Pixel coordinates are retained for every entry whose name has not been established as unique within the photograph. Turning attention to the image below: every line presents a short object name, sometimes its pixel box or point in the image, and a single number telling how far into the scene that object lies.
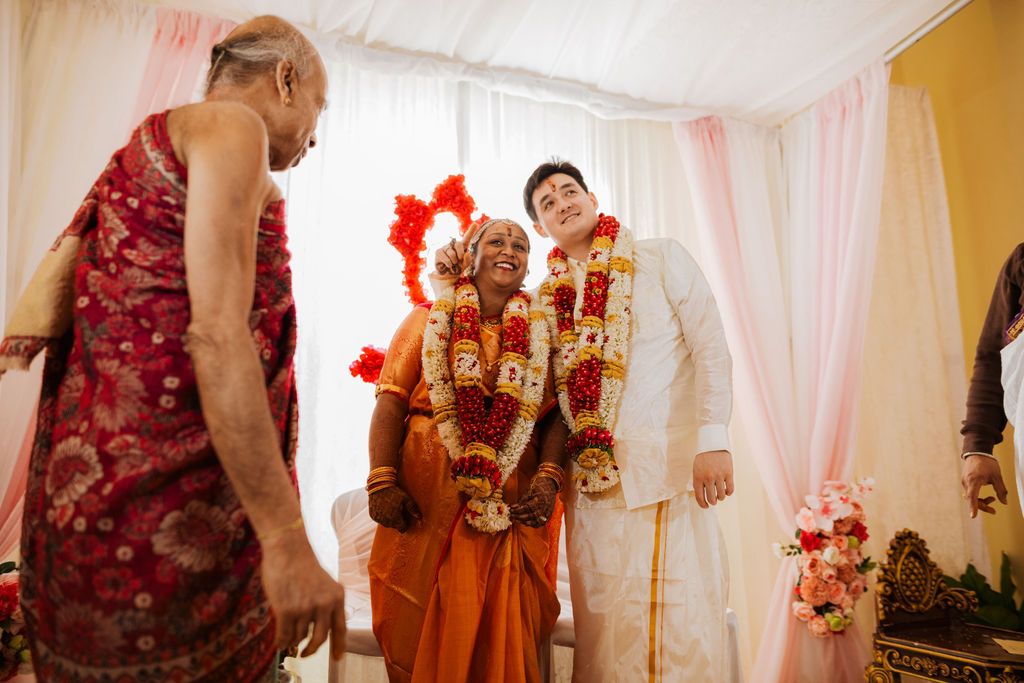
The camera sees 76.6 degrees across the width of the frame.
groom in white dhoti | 1.92
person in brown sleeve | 2.31
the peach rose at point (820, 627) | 3.18
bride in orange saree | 1.95
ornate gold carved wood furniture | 2.48
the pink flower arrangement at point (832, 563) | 3.15
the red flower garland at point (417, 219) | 2.91
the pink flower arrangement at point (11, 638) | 2.21
